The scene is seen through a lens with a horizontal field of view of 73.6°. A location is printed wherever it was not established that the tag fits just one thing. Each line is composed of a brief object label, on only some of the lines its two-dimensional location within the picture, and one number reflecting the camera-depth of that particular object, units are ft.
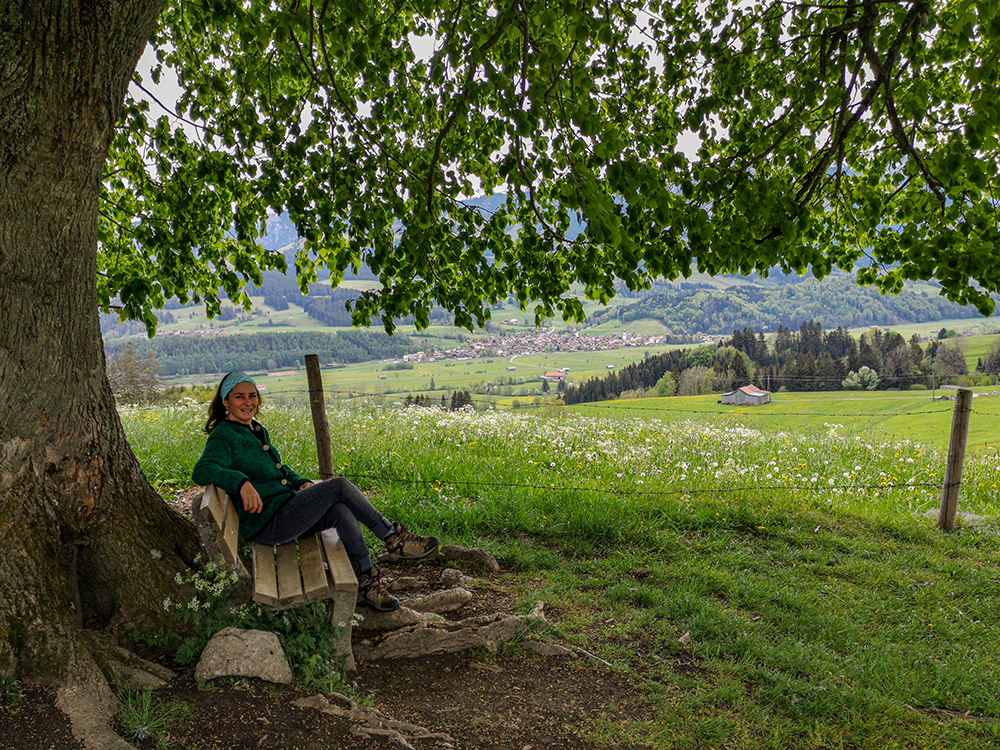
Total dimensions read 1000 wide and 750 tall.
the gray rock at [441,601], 16.63
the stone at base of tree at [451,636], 14.25
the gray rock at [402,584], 17.99
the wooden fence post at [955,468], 24.40
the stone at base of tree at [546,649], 15.12
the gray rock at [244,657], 11.30
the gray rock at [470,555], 20.10
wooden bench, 12.28
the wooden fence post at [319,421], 22.44
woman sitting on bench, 14.46
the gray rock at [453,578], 18.48
